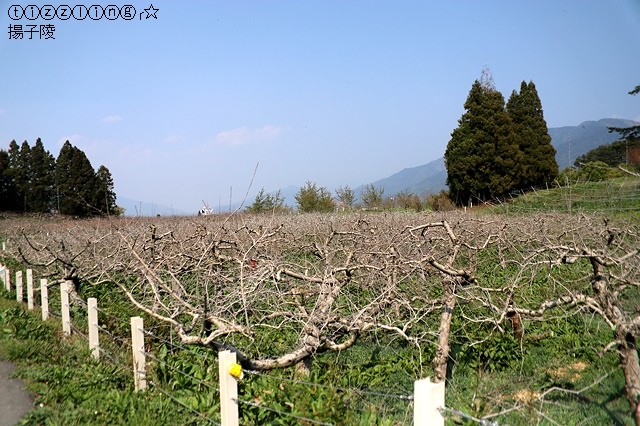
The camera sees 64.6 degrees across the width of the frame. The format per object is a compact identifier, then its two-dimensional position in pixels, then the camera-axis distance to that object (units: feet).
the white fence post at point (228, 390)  12.41
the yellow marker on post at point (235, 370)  12.21
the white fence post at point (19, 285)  34.14
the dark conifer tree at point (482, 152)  98.94
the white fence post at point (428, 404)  8.40
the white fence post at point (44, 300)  27.53
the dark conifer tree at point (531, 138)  102.53
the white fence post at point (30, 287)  31.40
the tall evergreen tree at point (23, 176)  111.65
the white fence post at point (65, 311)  24.62
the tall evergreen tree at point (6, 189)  112.88
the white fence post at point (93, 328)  20.88
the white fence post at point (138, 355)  17.21
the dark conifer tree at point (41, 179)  110.22
